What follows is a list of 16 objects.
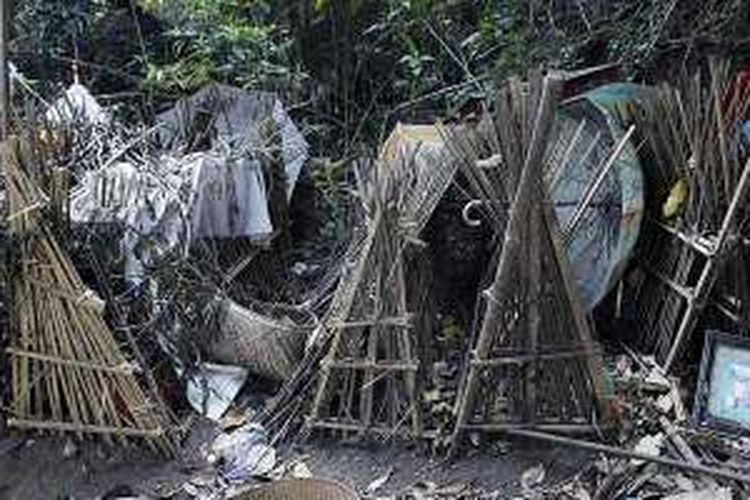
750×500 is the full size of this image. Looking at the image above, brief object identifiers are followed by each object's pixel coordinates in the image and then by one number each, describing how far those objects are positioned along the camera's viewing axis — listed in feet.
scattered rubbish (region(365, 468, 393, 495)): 12.46
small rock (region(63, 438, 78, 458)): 13.61
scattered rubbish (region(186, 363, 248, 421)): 14.48
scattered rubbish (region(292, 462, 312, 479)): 12.81
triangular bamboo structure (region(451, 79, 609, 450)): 11.41
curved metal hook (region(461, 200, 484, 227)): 12.31
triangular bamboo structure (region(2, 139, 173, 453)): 13.07
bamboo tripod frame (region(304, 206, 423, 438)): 12.60
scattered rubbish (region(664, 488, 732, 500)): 10.62
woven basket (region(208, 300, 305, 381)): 14.20
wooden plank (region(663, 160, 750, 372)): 11.98
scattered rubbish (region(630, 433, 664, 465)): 11.59
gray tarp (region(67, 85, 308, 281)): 14.66
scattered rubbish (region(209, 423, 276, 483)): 13.16
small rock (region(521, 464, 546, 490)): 11.86
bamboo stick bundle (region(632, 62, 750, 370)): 12.41
